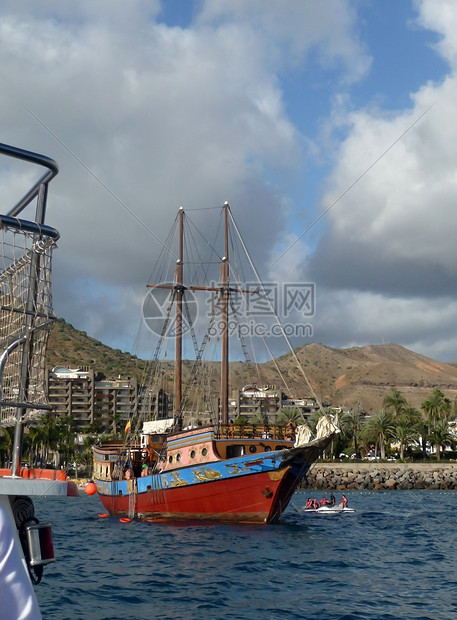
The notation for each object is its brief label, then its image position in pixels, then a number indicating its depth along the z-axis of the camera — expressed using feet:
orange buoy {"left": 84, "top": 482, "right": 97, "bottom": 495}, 78.78
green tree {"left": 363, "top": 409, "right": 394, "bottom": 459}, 340.80
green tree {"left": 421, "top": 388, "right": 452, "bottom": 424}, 371.35
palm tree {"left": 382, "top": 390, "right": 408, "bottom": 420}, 381.60
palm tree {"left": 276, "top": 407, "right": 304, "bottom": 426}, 366.18
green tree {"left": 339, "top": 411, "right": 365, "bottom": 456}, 347.97
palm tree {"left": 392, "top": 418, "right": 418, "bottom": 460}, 334.44
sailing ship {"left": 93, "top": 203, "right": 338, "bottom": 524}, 124.26
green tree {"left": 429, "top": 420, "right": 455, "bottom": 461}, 329.31
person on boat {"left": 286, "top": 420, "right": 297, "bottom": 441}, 146.00
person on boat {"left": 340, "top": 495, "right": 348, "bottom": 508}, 156.87
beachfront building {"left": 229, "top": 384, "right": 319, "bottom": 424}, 518.78
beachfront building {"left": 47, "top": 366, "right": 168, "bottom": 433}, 500.74
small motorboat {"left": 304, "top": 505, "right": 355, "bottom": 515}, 155.22
